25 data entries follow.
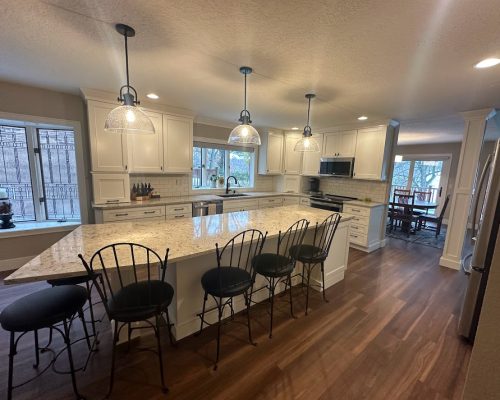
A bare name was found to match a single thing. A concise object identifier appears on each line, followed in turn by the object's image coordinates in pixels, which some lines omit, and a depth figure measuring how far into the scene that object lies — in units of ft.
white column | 10.82
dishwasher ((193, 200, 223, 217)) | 12.85
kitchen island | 4.35
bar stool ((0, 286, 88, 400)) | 4.06
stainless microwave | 14.69
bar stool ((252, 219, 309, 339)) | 6.61
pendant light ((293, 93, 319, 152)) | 8.77
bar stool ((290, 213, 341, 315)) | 7.65
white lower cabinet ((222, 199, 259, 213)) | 14.19
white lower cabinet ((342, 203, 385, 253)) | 13.33
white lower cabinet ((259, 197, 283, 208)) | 16.18
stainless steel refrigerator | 6.17
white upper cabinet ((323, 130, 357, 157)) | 14.64
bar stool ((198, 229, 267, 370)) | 5.50
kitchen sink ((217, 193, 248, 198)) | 15.64
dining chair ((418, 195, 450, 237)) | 16.90
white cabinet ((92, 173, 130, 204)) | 10.42
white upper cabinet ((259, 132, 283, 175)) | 17.03
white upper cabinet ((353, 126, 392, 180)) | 13.20
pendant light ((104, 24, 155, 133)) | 5.18
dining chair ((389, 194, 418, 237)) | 17.14
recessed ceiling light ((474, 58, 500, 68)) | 5.86
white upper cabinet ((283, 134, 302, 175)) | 17.82
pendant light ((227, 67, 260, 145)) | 7.02
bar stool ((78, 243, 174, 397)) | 4.35
